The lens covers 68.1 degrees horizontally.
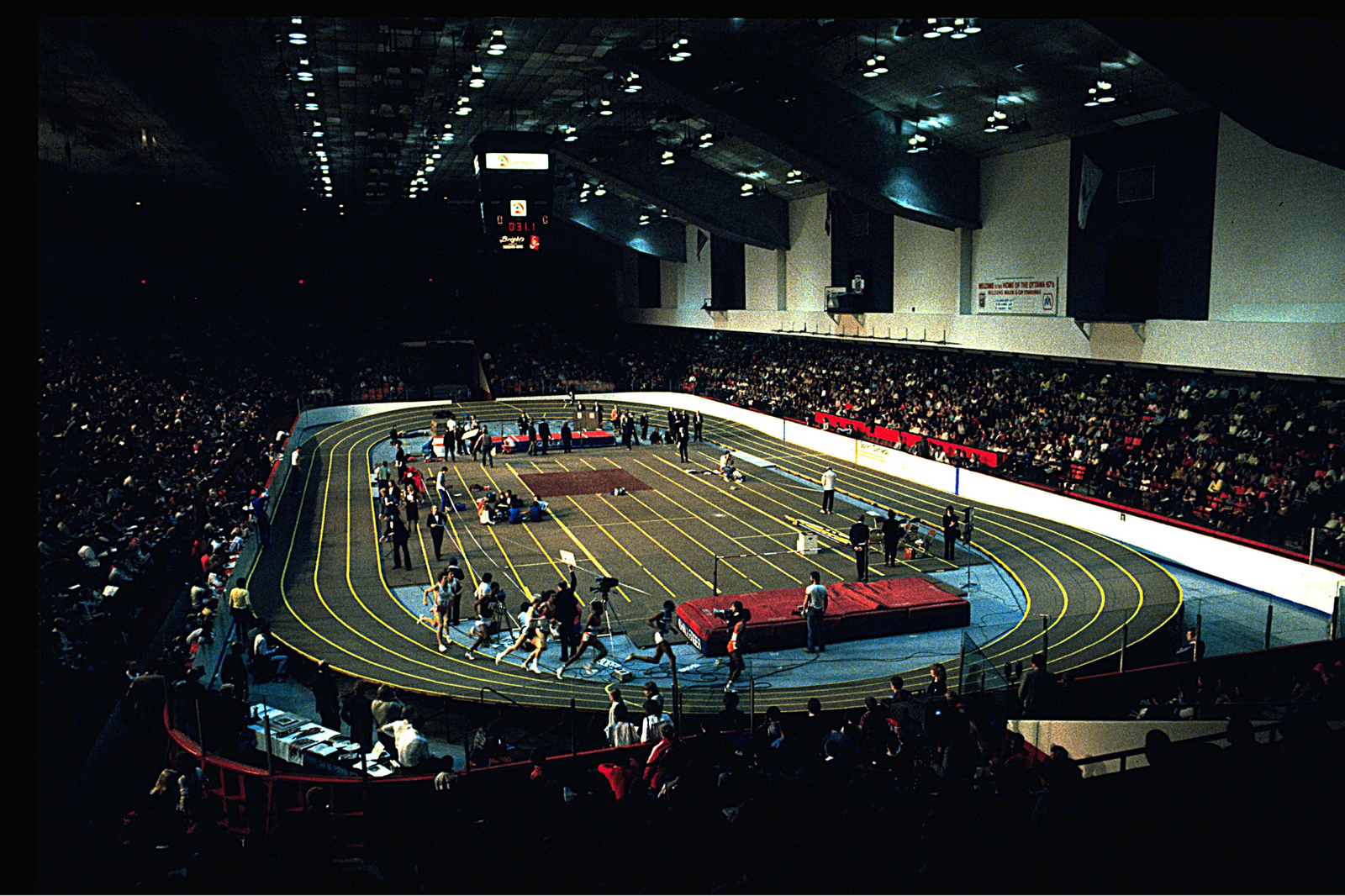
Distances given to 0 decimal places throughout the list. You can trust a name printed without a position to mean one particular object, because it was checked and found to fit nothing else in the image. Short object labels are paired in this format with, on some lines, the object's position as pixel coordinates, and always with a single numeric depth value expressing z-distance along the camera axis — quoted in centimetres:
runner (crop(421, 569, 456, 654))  1698
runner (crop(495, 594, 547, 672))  1645
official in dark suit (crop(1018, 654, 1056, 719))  1156
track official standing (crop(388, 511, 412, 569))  2252
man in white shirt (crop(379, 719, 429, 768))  1062
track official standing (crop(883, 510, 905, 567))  2186
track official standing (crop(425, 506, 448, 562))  2214
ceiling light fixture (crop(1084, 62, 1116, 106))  2267
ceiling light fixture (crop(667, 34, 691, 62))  2319
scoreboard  2711
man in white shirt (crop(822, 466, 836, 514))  2691
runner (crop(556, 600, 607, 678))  1574
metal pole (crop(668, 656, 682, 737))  1162
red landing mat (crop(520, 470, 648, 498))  3156
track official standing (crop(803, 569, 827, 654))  1692
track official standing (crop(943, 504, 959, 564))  2241
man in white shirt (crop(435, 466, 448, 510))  2786
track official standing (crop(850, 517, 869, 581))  2045
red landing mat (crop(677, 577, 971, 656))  1722
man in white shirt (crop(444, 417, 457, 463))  3712
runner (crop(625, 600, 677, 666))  1573
